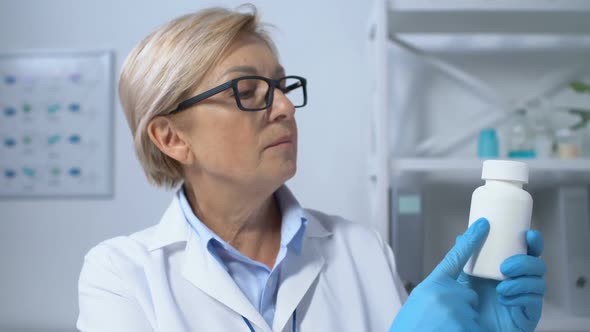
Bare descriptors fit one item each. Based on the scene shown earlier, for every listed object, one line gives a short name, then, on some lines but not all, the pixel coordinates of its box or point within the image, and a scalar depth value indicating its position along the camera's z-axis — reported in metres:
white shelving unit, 1.47
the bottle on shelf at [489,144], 1.36
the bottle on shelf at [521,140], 1.38
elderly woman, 0.86
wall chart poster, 1.63
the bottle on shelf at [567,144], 1.33
